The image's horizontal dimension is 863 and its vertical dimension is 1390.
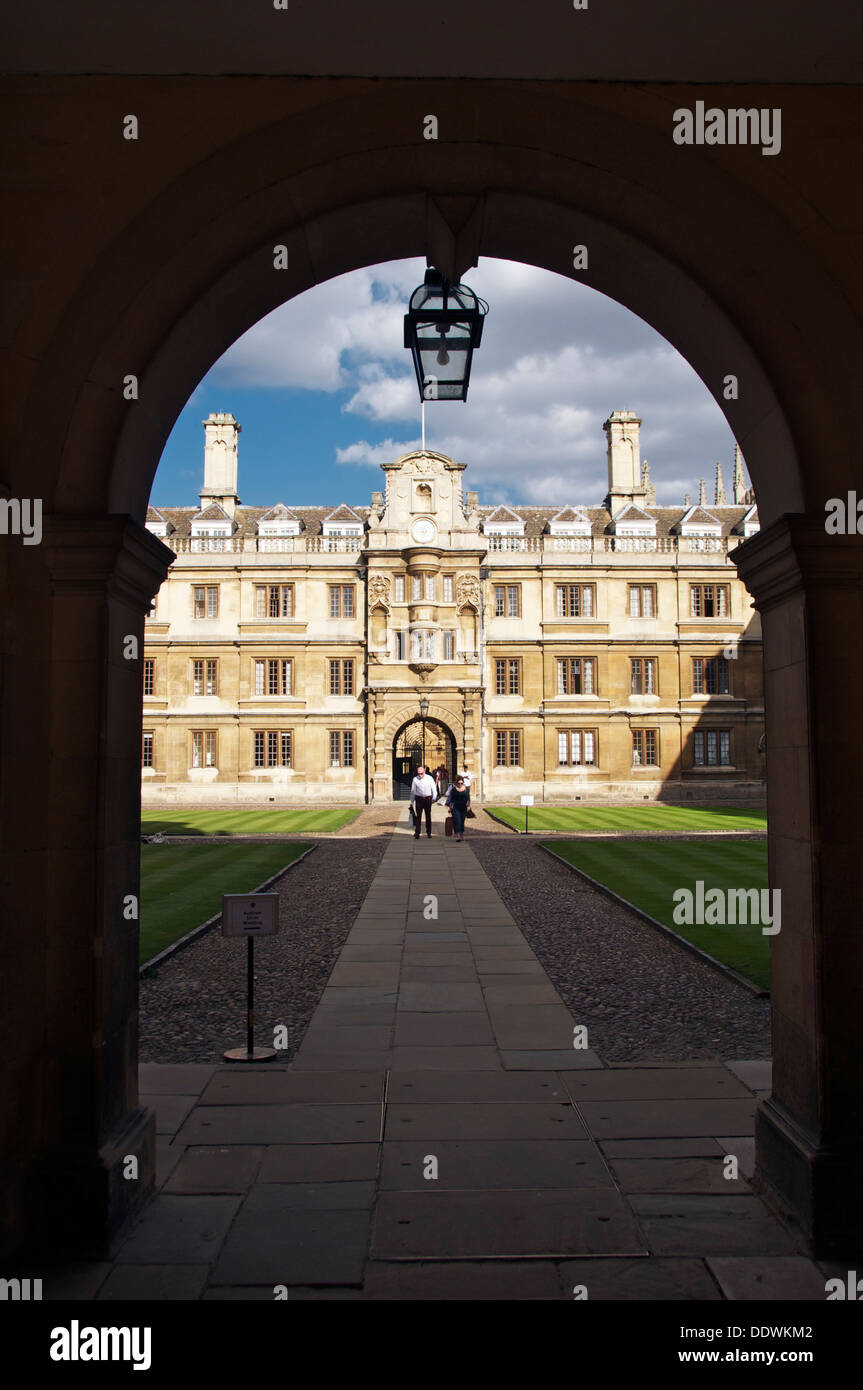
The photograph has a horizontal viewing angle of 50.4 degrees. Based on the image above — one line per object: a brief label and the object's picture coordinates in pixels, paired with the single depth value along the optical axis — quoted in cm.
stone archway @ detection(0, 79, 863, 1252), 405
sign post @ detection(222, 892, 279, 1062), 657
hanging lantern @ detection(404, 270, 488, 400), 509
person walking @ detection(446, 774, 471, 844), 2211
